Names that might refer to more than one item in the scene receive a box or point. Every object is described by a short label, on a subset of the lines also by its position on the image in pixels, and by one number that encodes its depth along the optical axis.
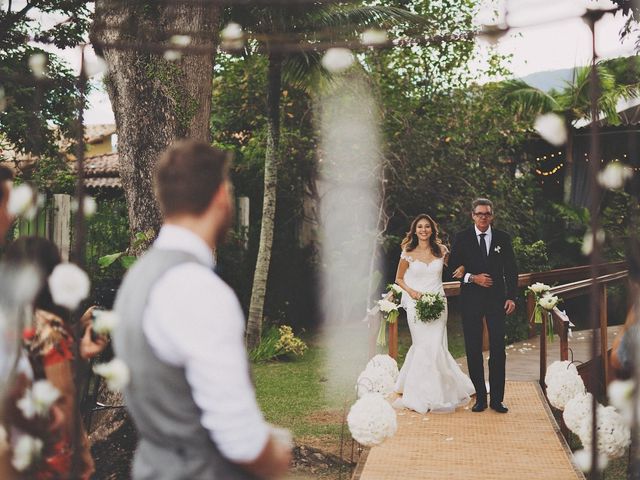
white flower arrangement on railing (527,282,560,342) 7.03
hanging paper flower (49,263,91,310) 2.60
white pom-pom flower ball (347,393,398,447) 4.36
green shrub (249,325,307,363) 11.18
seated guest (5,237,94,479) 2.67
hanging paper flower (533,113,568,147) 2.71
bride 6.87
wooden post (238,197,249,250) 12.49
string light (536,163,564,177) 16.06
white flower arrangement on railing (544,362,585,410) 5.20
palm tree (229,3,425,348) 10.73
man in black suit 6.51
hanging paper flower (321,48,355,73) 4.11
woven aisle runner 4.97
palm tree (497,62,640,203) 15.05
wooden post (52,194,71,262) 9.27
